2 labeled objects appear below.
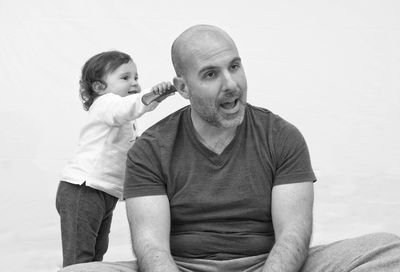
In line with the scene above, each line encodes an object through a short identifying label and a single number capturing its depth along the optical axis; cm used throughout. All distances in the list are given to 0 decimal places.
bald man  220
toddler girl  259
